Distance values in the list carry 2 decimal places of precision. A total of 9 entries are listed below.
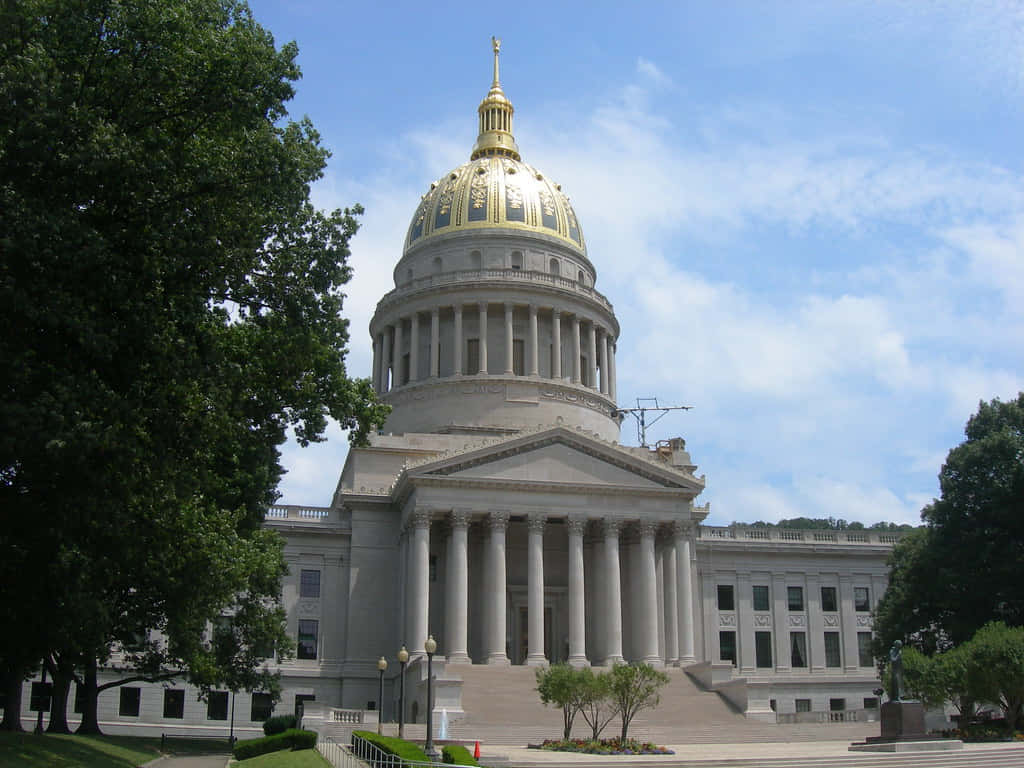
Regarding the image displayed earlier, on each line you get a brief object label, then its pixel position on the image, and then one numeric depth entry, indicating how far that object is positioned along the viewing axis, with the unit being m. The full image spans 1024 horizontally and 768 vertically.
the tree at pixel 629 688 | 42.06
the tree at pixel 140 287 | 22.12
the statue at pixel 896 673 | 39.28
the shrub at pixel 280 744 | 40.32
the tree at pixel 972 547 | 55.03
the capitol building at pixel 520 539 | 57.41
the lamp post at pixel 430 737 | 30.73
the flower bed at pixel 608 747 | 38.59
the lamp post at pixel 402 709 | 38.22
